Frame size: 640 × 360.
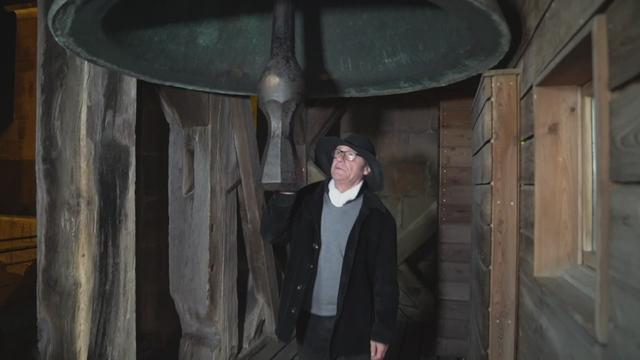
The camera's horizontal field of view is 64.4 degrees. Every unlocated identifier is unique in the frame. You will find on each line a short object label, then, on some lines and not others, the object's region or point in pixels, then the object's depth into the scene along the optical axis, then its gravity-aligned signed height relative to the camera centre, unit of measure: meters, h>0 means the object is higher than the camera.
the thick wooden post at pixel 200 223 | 3.15 -0.24
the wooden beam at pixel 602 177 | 1.10 +0.02
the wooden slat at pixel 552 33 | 1.33 +0.49
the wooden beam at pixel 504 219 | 2.37 -0.16
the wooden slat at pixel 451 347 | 4.59 -1.47
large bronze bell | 1.18 +0.39
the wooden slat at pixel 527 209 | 2.04 -0.10
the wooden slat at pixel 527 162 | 2.04 +0.10
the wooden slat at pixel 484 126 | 2.49 +0.32
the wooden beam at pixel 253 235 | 3.38 -0.37
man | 2.44 -0.40
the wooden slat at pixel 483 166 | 2.53 +0.11
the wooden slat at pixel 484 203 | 2.52 -0.09
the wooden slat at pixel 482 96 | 2.46 +0.49
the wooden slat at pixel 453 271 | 4.60 -0.78
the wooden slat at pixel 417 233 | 5.49 -0.52
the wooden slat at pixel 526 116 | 2.08 +0.30
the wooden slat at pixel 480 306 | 2.61 -0.70
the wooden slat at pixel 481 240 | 2.57 -0.32
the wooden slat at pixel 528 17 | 1.93 +0.69
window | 1.75 +0.03
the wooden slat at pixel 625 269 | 0.96 -0.17
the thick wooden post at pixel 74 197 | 1.91 -0.05
